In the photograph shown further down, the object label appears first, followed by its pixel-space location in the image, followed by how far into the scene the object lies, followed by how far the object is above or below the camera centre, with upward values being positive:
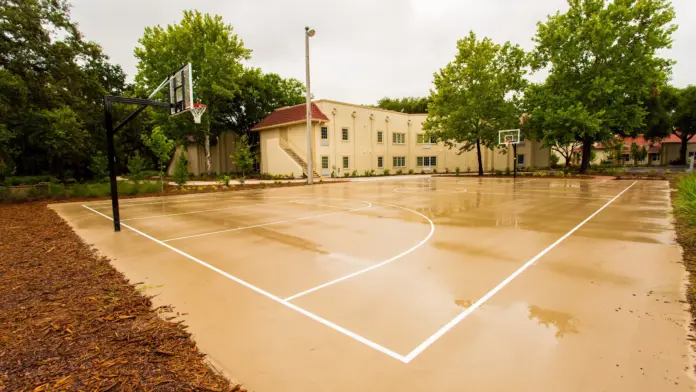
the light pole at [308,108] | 23.56 +4.90
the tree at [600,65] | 26.27 +8.62
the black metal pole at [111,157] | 8.73 +0.51
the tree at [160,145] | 22.16 +2.03
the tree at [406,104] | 54.56 +11.27
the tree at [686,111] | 39.03 +6.53
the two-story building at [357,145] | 31.84 +2.86
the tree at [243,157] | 24.11 +1.24
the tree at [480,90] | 31.12 +7.69
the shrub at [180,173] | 20.78 +0.12
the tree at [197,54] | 28.53 +10.53
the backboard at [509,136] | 29.69 +3.02
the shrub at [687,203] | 8.04 -0.96
